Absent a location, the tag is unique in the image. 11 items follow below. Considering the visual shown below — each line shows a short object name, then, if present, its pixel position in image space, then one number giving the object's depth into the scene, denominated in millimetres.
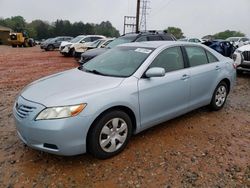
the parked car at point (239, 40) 17464
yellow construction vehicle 25394
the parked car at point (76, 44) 12408
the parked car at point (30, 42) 27125
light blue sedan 2158
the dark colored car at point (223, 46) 10527
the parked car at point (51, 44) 20107
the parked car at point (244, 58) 6695
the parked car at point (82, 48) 11675
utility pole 17233
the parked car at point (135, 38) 7600
